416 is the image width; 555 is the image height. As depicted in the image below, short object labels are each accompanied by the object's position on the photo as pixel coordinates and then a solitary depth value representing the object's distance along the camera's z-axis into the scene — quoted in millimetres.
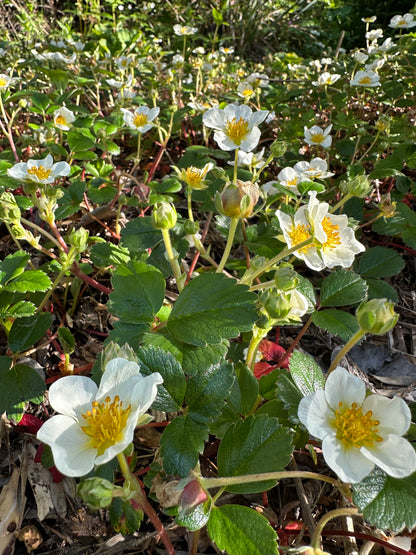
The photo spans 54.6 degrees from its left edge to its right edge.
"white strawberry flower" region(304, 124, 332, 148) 261
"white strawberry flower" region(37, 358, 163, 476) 96
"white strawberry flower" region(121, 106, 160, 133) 254
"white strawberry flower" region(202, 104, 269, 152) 199
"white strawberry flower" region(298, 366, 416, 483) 99
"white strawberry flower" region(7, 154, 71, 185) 179
